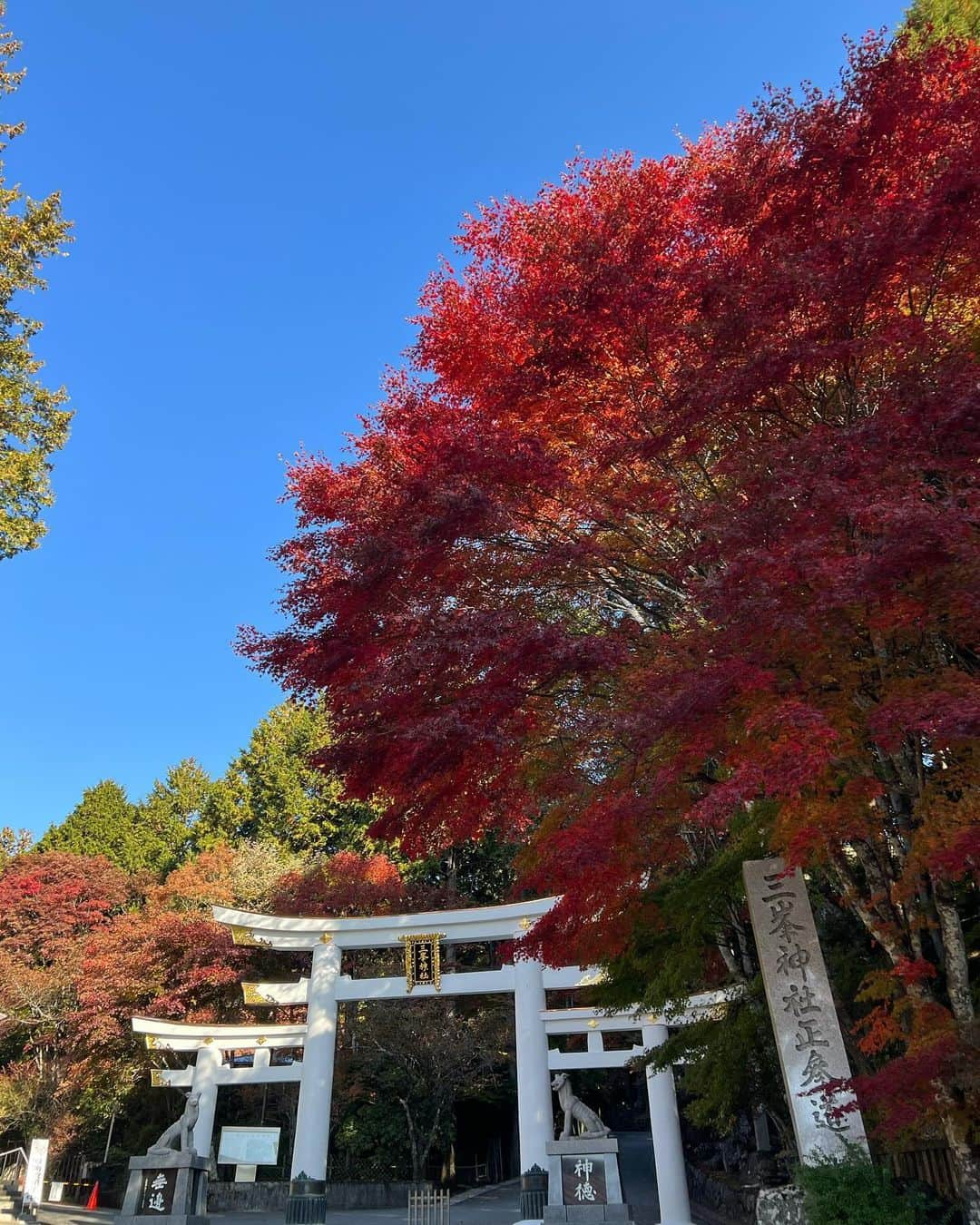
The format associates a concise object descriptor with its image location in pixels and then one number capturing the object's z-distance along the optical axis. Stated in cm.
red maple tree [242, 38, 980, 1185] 578
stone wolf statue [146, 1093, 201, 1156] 1369
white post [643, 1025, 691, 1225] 1560
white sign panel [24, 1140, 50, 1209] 1659
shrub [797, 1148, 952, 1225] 606
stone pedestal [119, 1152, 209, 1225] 1294
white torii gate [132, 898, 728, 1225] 1661
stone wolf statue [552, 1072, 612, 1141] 1340
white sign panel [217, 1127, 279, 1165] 1953
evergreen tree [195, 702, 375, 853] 3312
